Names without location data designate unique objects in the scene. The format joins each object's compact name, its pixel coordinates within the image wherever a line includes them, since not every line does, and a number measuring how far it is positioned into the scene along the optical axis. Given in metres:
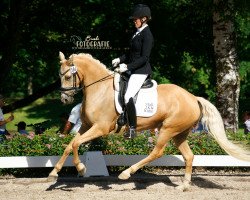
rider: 17.16
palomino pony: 17.12
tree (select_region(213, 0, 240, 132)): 26.14
